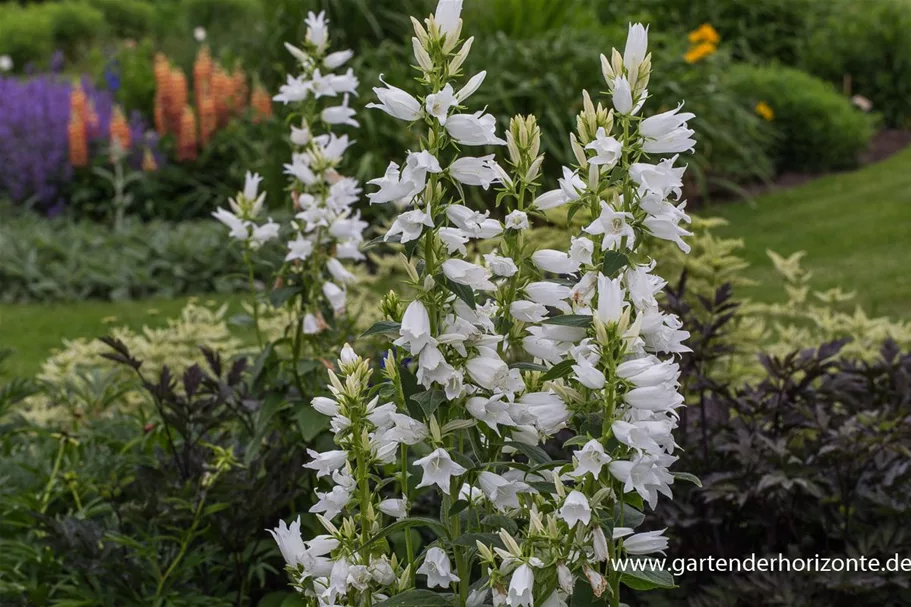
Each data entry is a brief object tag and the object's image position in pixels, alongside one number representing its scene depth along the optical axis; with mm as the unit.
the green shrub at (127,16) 17859
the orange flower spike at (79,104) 7829
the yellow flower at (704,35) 8430
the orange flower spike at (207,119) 8102
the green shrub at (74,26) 16484
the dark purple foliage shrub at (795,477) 2594
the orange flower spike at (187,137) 7852
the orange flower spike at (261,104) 8000
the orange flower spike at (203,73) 8305
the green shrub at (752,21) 10742
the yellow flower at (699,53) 8211
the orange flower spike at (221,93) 8263
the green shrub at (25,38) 15031
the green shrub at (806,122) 8789
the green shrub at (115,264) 6547
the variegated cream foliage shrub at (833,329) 3742
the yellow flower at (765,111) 8781
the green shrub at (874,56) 10281
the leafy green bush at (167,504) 2625
